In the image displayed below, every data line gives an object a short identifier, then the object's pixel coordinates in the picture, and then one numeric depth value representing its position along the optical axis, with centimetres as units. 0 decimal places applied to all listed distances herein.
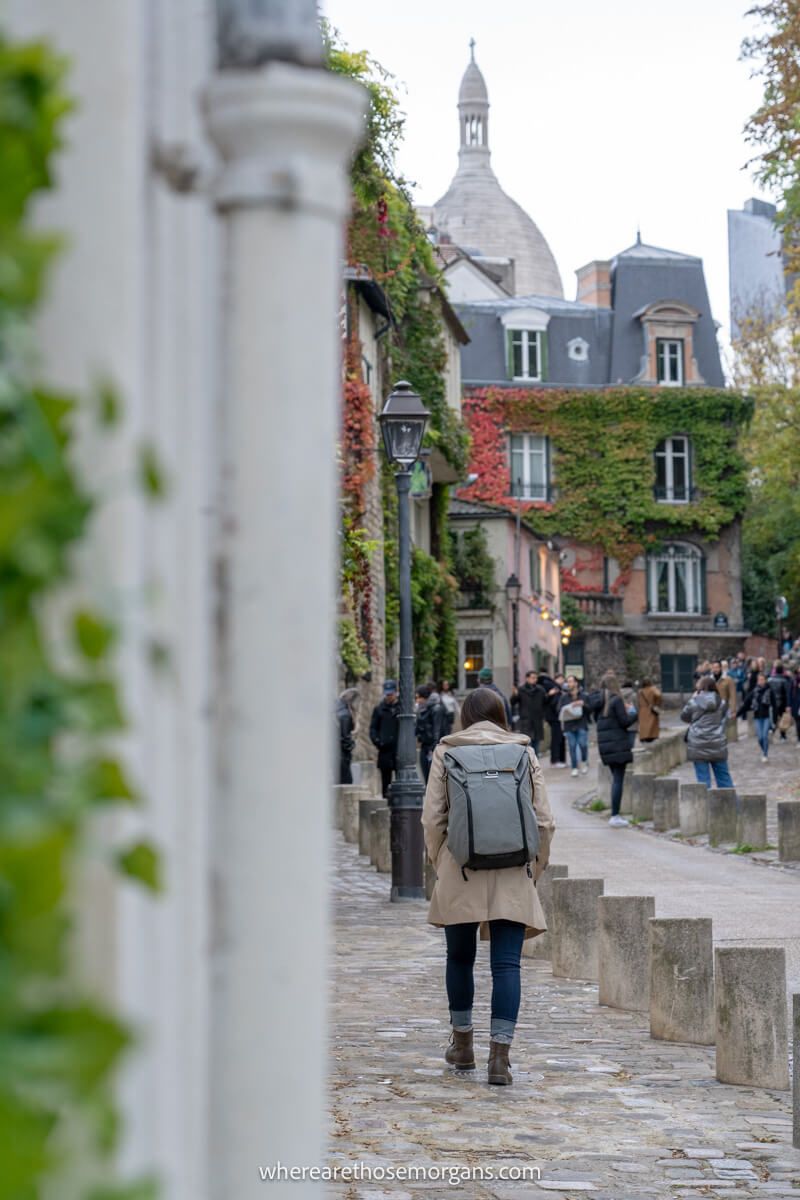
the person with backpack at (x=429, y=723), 2781
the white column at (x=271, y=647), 192
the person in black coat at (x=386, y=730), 2438
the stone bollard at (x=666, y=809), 2391
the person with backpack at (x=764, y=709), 3369
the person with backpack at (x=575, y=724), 3294
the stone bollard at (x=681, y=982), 943
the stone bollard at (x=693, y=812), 2286
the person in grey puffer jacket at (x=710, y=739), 2427
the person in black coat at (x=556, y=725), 3650
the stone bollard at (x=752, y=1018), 841
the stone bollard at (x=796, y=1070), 708
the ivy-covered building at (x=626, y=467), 6038
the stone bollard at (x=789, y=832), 1906
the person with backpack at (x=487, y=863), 841
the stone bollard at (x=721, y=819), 2152
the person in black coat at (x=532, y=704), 3591
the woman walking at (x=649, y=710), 2916
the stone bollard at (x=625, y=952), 1058
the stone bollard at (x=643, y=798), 2506
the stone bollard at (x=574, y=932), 1193
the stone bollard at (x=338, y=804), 2377
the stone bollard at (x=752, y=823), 2072
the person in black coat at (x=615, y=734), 2316
